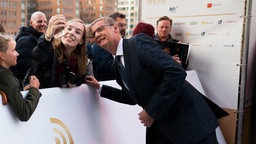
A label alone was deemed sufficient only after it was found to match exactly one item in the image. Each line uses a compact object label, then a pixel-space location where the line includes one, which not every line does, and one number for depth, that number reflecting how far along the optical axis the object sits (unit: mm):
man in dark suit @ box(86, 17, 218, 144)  1597
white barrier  1830
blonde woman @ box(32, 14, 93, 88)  2086
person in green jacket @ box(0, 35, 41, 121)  1669
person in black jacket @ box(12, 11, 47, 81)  2705
